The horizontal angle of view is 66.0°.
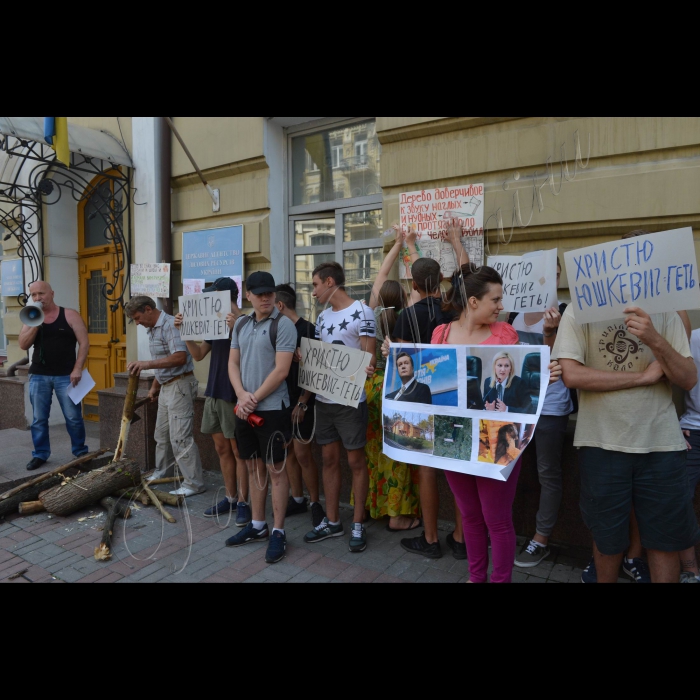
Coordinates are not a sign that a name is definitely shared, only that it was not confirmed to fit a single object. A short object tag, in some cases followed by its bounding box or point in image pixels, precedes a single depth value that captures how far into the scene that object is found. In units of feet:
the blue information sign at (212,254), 19.13
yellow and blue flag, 16.93
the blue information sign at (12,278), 26.73
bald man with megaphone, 18.43
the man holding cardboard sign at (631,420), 8.06
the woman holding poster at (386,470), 12.76
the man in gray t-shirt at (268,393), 11.68
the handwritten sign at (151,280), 20.77
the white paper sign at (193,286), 19.16
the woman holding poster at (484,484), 8.60
